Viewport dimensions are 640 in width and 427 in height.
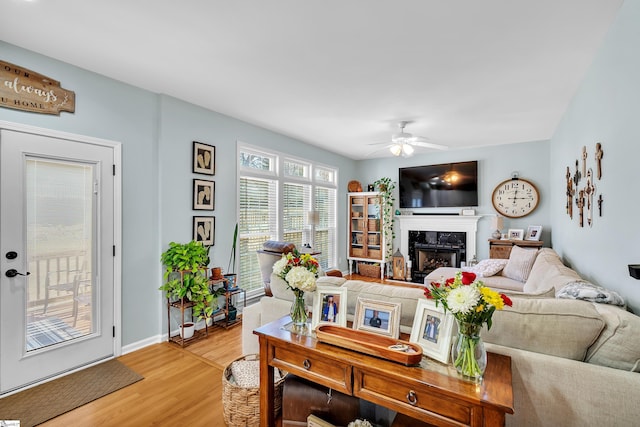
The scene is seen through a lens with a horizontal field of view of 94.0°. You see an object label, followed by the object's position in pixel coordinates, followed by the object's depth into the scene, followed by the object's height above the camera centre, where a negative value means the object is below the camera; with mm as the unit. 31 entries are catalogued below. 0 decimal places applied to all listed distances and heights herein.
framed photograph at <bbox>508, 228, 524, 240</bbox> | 5254 -329
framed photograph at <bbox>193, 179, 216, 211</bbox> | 3617 +273
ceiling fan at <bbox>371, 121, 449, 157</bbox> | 4129 +1031
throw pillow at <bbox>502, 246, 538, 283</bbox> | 3848 -649
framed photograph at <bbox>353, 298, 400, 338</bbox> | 1465 -513
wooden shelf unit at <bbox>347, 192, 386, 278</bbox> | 6535 -297
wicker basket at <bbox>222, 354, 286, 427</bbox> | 1885 -1200
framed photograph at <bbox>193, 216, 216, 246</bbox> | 3631 -164
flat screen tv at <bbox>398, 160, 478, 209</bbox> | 5828 +619
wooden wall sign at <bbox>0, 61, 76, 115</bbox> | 2312 +1023
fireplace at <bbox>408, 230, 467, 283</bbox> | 5934 -717
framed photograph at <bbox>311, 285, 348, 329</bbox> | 1633 -504
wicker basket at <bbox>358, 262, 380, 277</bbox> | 6531 -1198
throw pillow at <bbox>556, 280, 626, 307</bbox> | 1569 -431
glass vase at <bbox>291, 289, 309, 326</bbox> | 1735 -557
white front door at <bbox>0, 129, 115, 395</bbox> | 2332 -338
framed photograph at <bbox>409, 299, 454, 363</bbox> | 1280 -514
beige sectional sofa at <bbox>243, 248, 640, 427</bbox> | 1206 -633
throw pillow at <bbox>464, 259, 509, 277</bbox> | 4314 -768
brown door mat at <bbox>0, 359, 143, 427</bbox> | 2100 -1379
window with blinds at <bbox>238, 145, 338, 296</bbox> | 4410 +171
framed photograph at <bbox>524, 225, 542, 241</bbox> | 5051 -287
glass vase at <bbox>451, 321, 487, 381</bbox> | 1179 -548
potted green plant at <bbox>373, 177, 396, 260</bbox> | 6465 +81
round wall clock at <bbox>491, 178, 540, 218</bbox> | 5312 +324
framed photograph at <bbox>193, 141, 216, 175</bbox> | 3617 +721
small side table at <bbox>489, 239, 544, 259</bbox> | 4855 -511
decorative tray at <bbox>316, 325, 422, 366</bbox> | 1271 -589
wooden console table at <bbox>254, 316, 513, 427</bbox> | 1092 -698
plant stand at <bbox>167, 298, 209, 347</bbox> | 3201 -1178
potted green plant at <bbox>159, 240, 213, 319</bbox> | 3193 -649
